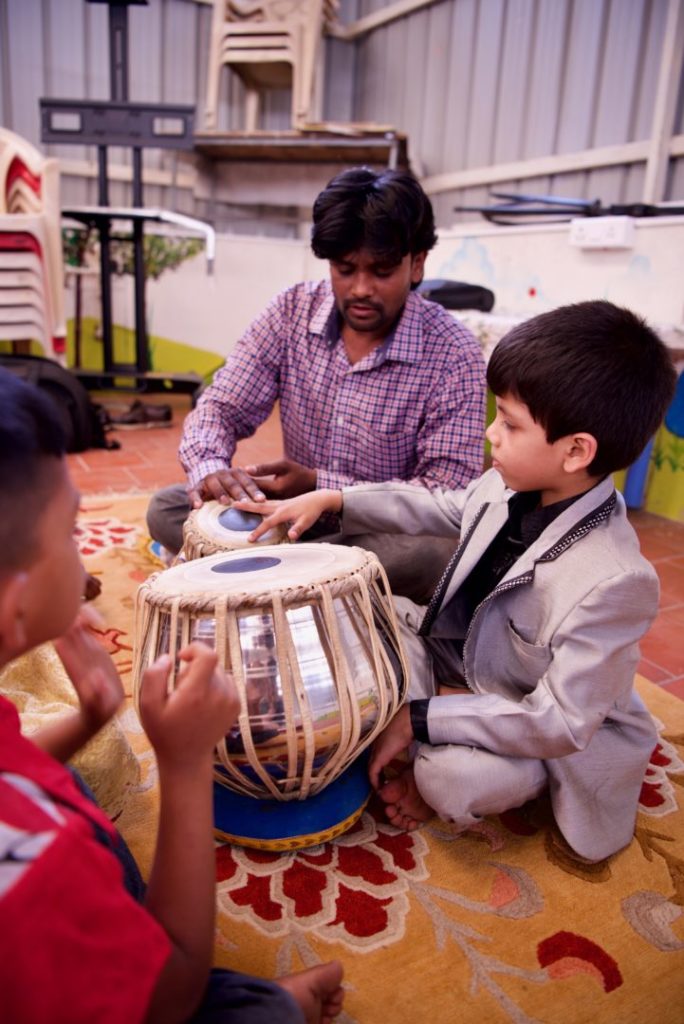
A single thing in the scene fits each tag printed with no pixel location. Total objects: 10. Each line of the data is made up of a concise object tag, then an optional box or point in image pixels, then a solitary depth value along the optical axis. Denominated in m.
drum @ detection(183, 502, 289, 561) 1.35
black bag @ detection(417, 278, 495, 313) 3.33
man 1.71
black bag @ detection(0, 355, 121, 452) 3.53
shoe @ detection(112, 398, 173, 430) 4.25
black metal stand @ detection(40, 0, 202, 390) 3.99
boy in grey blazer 1.13
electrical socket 2.86
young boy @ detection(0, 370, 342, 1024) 0.50
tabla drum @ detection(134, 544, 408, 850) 1.02
